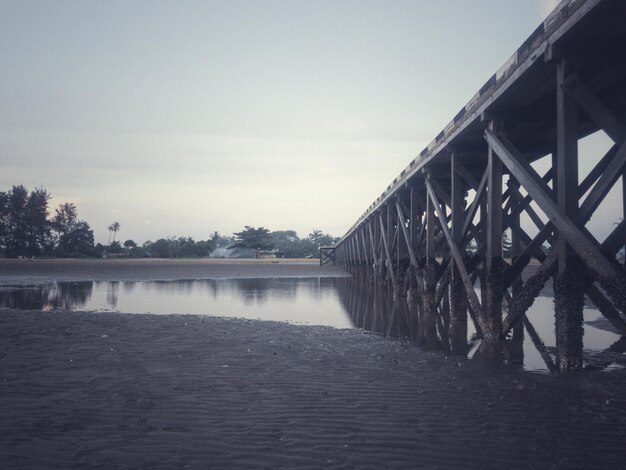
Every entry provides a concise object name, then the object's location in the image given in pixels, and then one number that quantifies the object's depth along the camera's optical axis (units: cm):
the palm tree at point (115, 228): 10200
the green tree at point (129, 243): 9226
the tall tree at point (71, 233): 7156
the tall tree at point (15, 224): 6988
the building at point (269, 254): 8277
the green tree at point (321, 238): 10804
